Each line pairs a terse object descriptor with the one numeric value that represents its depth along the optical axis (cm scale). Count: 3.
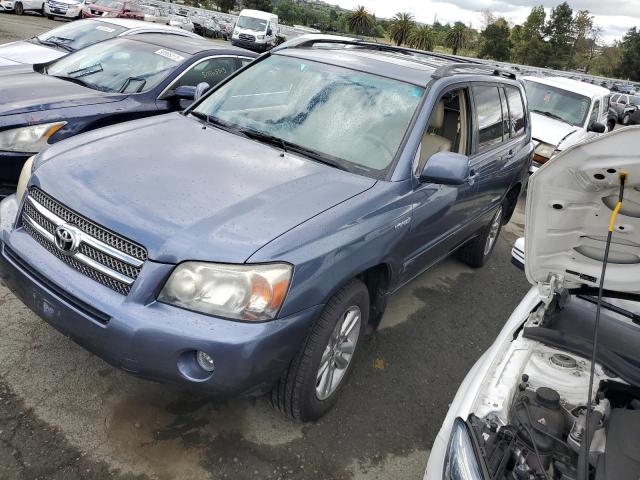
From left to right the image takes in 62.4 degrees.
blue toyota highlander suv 217
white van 2769
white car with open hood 176
